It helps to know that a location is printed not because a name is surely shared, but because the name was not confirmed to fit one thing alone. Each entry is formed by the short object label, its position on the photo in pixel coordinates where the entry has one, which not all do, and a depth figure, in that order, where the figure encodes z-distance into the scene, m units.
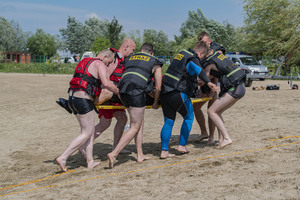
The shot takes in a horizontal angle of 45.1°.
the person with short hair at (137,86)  5.48
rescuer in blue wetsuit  5.78
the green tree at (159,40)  72.19
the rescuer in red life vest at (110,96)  6.00
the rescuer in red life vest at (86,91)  5.38
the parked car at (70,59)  53.57
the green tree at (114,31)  67.00
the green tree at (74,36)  87.50
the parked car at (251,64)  25.45
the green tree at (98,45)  48.79
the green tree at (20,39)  93.81
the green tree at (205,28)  70.31
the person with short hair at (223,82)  6.28
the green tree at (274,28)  31.59
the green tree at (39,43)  94.60
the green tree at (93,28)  89.28
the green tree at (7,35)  87.22
